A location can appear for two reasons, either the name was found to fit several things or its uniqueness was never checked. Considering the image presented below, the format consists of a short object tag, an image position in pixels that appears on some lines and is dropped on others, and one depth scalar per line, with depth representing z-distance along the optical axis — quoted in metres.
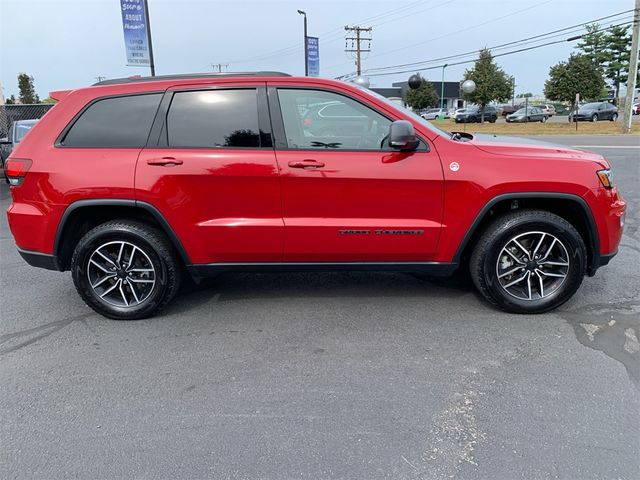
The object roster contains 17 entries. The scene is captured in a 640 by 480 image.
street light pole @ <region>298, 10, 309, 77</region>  23.98
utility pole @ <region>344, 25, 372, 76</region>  52.78
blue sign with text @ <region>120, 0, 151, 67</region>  12.59
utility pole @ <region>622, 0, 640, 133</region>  23.28
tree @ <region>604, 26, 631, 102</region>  52.97
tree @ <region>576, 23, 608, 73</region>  53.69
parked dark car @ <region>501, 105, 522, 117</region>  50.84
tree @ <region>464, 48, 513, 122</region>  37.09
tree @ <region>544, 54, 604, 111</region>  33.50
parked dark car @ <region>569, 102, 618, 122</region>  32.88
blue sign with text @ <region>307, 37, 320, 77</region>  24.77
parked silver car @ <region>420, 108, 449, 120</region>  51.81
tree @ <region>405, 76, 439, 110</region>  56.11
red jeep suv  3.56
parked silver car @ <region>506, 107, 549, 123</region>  36.56
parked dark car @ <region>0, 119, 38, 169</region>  9.99
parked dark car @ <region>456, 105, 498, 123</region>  39.53
